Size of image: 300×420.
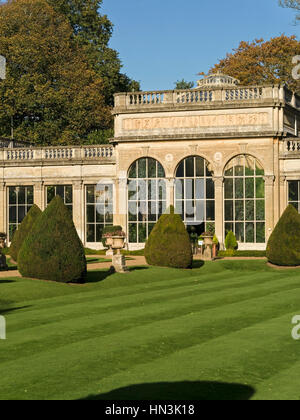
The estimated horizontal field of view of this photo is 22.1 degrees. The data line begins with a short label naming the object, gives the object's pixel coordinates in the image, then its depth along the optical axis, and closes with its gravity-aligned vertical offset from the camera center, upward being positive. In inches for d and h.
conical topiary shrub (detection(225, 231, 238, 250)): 1718.8 -66.1
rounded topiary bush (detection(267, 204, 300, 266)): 1323.8 -51.0
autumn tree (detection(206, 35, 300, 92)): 2605.8 +517.2
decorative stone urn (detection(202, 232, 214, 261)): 1508.4 -67.7
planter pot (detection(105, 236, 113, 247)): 1500.9 -52.1
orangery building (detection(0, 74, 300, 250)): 1726.1 +111.7
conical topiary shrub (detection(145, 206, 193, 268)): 1275.8 -52.8
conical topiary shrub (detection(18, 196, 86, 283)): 1018.1 -47.7
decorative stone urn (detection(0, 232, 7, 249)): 1286.7 -42.0
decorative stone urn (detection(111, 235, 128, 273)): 1179.3 -77.1
